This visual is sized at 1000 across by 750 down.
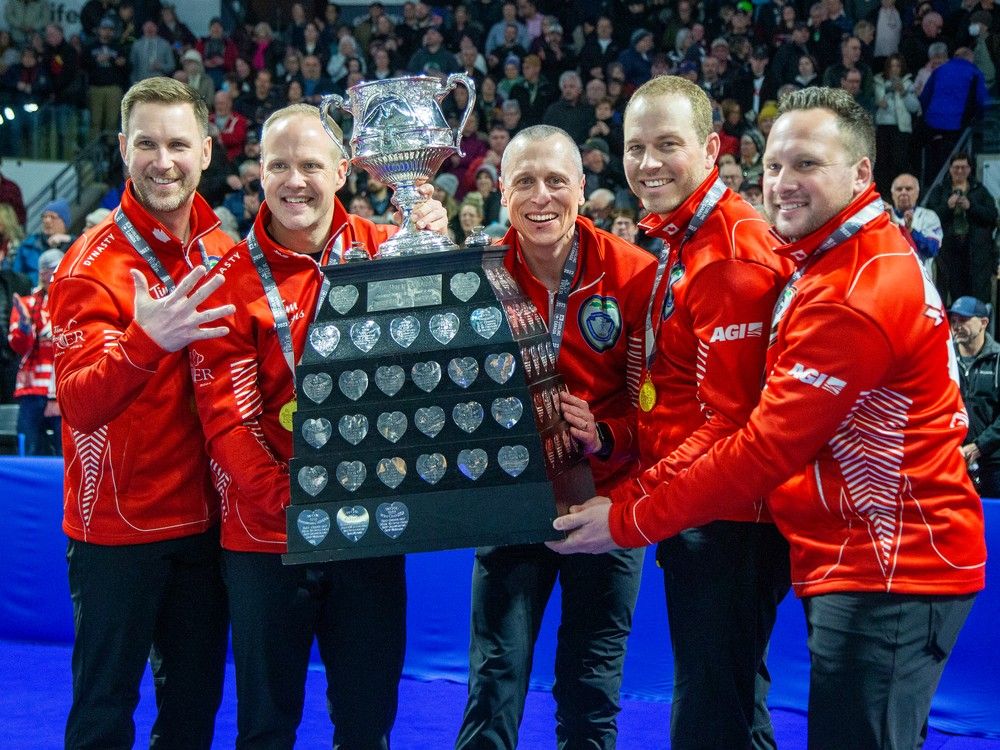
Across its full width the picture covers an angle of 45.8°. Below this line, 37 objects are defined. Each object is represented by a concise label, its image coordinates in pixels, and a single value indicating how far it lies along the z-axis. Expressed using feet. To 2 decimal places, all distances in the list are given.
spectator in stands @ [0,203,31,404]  31.35
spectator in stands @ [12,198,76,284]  35.09
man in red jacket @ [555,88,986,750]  8.27
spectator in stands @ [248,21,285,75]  47.42
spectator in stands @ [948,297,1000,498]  18.94
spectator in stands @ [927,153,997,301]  29.81
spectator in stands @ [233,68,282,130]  43.68
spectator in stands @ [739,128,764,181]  32.65
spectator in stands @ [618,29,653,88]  41.14
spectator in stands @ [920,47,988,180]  35.04
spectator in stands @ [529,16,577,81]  42.32
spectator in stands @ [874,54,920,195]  34.63
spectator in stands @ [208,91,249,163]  42.06
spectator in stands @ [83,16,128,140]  46.80
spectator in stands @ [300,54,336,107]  43.78
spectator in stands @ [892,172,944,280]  27.58
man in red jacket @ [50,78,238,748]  10.68
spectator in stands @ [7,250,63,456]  27.81
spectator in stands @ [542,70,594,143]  37.81
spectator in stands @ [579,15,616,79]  41.52
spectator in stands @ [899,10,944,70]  36.86
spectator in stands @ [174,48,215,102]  44.98
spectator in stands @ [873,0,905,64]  38.37
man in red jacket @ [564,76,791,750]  9.60
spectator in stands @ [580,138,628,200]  34.99
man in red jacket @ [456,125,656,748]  10.94
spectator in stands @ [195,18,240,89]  48.16
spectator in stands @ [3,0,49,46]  50.29
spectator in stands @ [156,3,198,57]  49.49
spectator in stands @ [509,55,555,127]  40.19
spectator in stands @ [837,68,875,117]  34.94
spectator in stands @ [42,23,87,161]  45.75
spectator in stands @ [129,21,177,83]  47.98
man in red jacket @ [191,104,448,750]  10.22
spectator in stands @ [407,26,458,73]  43.68
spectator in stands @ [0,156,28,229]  41.68
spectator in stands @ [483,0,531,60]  44.27
